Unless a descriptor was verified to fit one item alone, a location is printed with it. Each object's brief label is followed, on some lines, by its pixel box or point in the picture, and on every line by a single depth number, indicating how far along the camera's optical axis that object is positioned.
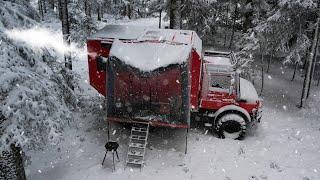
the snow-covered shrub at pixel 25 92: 5.81
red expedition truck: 8.51
